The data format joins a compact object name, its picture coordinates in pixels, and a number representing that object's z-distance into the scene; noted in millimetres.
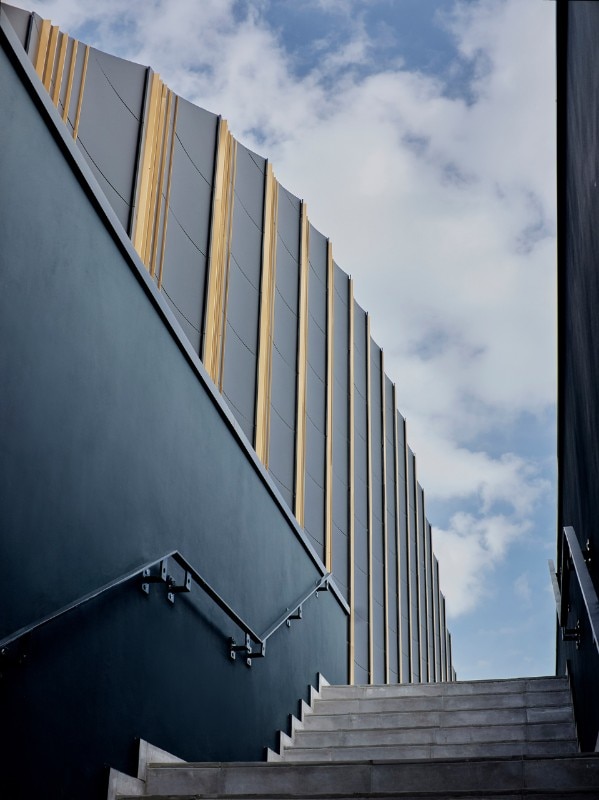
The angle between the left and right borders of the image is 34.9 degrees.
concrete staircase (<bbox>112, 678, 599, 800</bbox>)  4582
